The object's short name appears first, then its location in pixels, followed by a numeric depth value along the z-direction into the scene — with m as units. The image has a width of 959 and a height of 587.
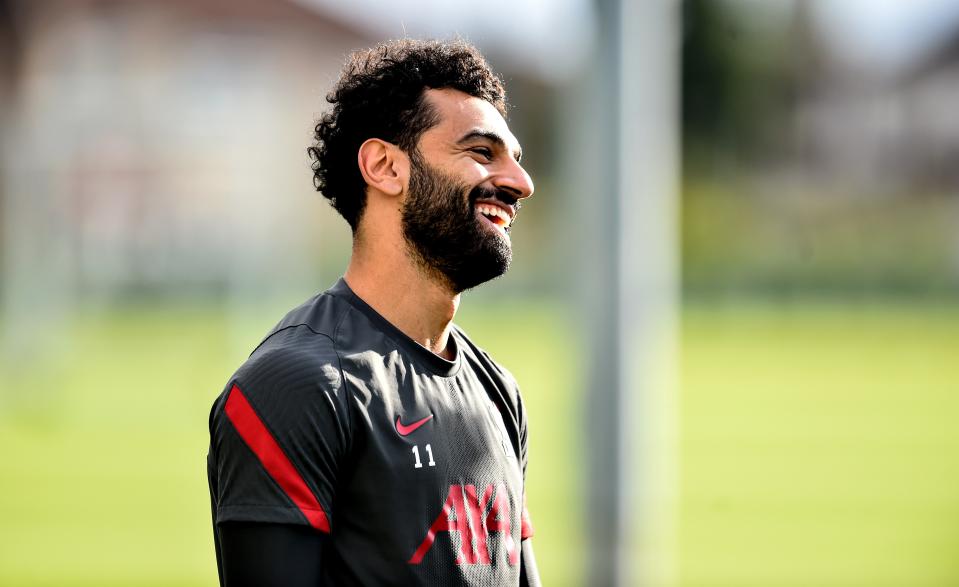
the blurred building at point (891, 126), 60.09
